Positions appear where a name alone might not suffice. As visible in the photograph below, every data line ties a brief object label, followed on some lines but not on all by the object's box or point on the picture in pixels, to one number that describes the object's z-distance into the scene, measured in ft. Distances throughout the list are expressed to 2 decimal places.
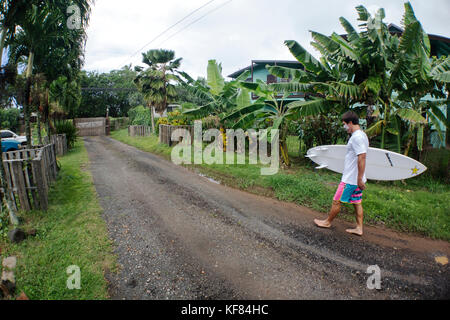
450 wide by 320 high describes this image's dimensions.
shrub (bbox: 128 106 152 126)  78.87
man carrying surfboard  12.16
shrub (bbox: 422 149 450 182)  20.87
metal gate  88.58
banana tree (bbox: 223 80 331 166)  25.09
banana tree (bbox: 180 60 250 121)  33.04
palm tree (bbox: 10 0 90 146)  18.21
